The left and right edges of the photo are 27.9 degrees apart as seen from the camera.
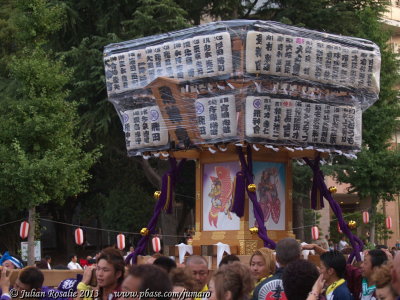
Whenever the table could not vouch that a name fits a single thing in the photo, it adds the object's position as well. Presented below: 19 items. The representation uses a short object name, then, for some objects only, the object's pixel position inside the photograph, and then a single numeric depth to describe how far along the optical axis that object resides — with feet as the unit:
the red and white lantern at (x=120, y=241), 77.75
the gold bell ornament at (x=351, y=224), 46.29
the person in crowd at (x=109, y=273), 22.22
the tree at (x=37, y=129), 69.10
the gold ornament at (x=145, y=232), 46.78
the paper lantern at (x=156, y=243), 77.65
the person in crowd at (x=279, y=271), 22.35
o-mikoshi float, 42.24
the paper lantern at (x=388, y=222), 92.89
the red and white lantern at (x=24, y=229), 73.41
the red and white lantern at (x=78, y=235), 79.47
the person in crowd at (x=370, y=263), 24.66
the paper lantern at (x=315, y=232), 82.53
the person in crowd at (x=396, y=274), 16.07
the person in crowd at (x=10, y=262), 30.66
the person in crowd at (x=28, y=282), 24.63
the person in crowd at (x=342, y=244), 73.51
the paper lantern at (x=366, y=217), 82.64
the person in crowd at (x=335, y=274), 24.18
